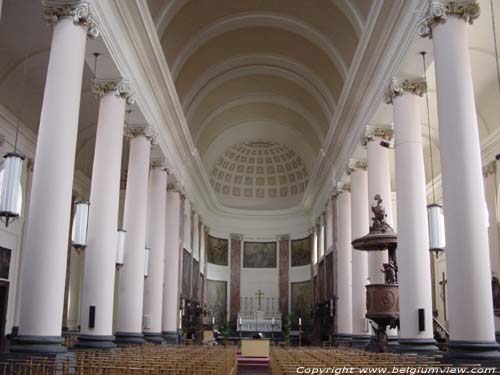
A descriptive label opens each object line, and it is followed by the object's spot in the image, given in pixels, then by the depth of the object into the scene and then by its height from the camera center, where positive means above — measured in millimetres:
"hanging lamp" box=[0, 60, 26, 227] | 10398 +2195
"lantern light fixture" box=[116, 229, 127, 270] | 14750 +1434
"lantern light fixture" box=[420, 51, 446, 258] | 11318 +1557
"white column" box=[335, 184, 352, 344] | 21578 +1156
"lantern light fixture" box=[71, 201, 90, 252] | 12461 +1771
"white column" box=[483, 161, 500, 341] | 18266 +3036
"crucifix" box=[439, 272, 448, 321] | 24294 +706
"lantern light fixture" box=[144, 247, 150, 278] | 17539 +1282
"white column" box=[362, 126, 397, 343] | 15711 +3586
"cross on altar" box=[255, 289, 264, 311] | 35344 +529
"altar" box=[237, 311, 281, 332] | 33344 -1239
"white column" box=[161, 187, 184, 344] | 21750 +1196
